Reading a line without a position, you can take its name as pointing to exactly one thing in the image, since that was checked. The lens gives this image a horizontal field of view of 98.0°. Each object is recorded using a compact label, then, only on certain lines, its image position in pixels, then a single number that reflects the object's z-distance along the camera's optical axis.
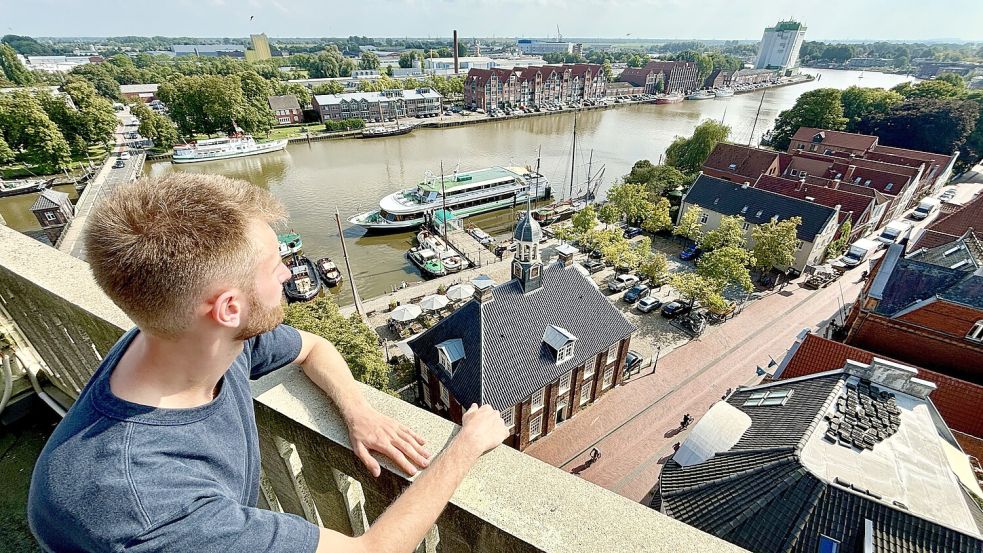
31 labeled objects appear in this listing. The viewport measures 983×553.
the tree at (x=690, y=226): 31.17
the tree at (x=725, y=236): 27.69
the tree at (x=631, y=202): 34.00
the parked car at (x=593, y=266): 29.17
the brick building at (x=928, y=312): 15.26
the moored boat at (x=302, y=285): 26.42
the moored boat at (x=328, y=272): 29.05
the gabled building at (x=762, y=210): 28.30
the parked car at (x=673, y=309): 23.98
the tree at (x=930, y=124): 48.38
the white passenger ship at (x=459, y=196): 36.47
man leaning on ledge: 1.40
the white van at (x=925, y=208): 38.34
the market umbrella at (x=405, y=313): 22.20
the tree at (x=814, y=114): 53.56
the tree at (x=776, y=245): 26.22
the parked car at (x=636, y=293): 25.50
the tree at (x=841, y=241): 29.89
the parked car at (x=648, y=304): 24.52
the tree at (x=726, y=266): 23.45
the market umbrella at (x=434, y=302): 23.58
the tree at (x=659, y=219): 32.53
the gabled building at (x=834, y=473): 8.23
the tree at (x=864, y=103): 57.91
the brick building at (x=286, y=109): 71.38
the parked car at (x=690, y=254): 30.77
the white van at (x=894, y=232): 32.50
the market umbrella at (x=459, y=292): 24.48
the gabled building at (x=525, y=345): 14.79
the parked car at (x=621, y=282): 26.83
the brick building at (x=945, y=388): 13.03
